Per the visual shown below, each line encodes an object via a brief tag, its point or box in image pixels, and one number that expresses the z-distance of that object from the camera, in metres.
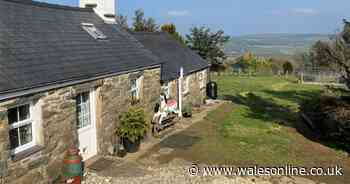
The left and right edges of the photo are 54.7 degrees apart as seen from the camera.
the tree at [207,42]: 33.25
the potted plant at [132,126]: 11.05
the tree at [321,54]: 13.89
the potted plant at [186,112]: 17.78
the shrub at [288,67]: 45.59
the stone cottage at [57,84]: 7.13
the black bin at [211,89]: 24.23
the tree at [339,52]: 13.32
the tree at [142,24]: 38.88
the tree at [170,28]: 35.20
